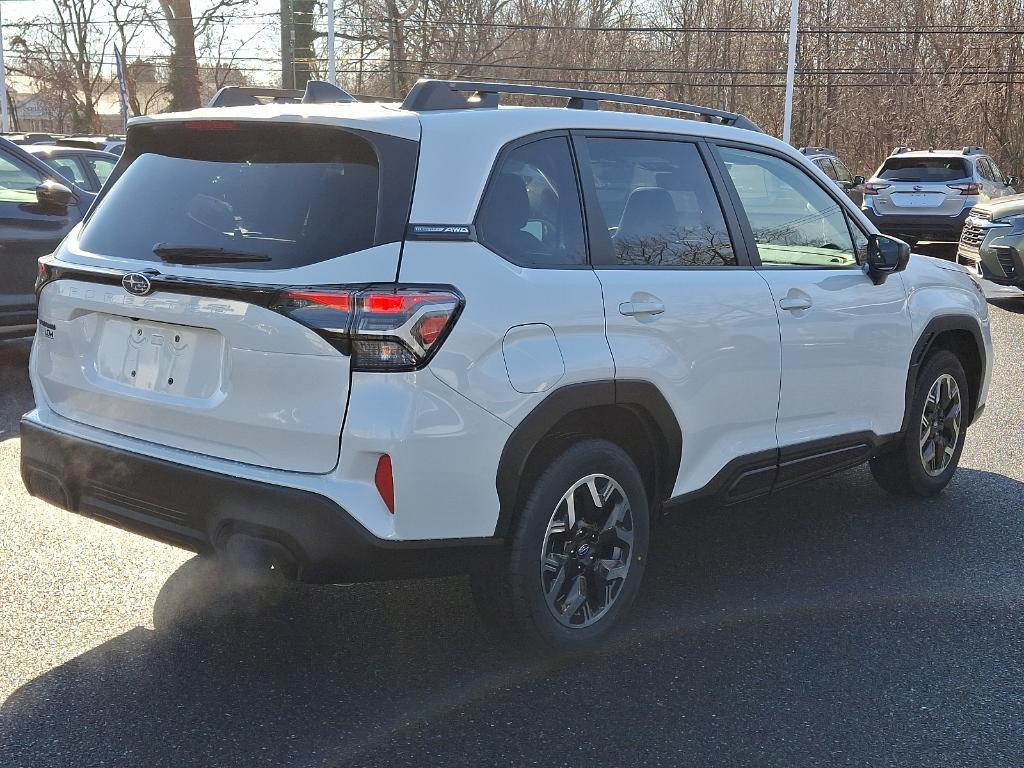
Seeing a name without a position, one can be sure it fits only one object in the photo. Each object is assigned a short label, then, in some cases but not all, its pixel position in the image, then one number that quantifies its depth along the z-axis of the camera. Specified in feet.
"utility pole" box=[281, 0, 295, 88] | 147.33
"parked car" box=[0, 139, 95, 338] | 27.30
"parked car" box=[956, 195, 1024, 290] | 39.40
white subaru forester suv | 10.26
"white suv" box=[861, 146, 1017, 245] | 60.44
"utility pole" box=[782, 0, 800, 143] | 125.14
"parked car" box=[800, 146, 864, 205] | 78.07
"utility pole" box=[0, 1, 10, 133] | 137.90
